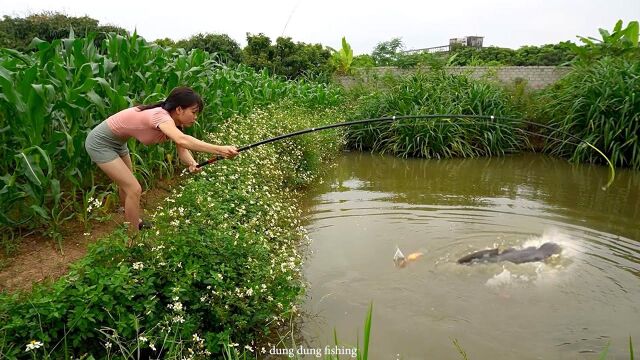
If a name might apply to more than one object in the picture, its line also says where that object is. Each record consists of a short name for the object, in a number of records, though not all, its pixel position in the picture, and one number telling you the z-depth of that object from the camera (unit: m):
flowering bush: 2.57
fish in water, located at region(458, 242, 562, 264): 4.50
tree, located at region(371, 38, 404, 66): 22.60
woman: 3.81
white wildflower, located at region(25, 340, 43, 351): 2.16
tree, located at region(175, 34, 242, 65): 19.19
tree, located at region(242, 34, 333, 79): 17.61
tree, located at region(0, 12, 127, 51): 20.68
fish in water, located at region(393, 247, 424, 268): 4.67
